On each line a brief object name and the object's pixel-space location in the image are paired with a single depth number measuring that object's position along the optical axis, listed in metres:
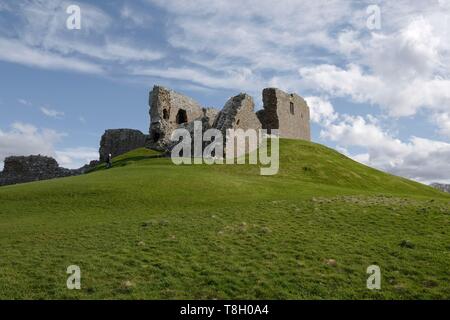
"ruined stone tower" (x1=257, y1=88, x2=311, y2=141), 68.19
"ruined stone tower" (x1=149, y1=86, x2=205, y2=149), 66.19
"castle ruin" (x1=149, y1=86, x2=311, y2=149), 57.18
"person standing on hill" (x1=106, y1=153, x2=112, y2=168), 54.18
